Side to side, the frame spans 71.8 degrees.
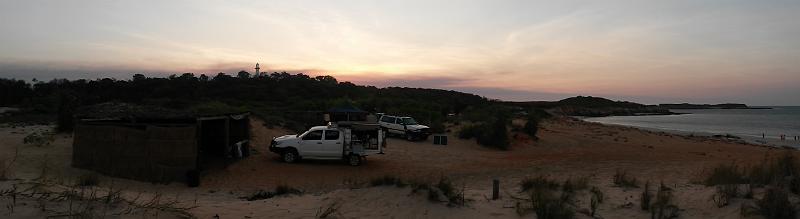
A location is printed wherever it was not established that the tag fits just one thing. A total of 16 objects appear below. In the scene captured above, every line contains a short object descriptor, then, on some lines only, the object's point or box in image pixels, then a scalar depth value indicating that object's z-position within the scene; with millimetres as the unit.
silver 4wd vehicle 31016
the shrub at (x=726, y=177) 12117
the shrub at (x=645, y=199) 10541
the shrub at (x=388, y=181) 11915
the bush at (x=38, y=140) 21562
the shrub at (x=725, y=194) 10250
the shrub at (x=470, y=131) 33594
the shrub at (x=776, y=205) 9055
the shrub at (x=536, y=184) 12336
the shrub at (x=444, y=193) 10781
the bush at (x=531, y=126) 35281
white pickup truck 20266
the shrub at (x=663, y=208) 9970
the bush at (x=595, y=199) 10398
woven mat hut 15875
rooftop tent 34094
